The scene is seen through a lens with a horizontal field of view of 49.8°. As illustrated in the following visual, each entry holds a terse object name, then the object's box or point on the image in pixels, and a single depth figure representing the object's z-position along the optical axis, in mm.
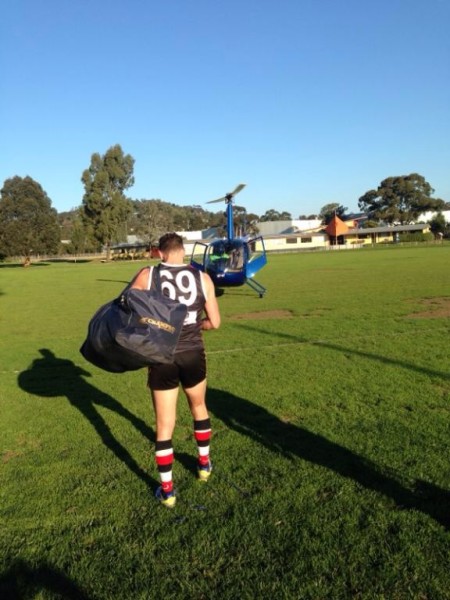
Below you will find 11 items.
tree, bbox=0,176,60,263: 71000
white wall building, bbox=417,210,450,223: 117912
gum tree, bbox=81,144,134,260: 73438
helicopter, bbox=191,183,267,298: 18531
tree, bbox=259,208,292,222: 195250
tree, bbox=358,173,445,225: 116562
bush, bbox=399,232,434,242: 86250
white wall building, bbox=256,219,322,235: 119688
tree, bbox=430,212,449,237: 93375
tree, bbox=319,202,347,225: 120375
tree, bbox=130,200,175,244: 97500
